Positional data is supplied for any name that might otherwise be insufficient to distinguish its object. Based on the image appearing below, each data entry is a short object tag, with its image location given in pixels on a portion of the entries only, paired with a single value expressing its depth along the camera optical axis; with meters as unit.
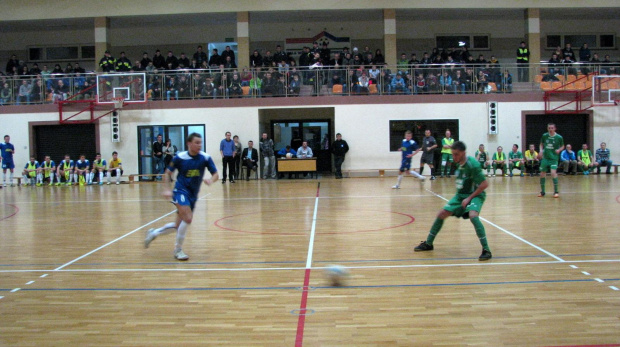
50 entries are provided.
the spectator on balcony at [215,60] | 26.87
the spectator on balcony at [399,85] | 25.22
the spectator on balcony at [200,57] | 26.98
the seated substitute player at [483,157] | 24.16
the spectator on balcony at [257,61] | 27.12
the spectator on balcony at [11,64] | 28.48
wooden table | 24.58
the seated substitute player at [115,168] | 24.62
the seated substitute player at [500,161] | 24.12
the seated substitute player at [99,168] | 24.44
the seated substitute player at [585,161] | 24.19
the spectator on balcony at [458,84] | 25.11
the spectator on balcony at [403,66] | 25.24
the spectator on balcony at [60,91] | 25.34
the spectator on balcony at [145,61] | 27.36
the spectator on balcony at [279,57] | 26.91
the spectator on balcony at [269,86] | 25.11
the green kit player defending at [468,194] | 7.20
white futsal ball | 5.98
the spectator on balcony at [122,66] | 26.44
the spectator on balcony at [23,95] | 25.58
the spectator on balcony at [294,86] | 25.03
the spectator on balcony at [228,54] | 26.85
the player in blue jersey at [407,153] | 17.97
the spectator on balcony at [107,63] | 26.67
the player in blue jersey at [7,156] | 24.11
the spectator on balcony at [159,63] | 27.12
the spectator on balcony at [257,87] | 25.25
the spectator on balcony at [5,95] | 25.47
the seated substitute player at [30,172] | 24.59
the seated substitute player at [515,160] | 24.05
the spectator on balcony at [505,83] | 25.14
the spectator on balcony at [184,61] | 26.89
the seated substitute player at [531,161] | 24.02
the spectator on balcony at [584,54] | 27.89
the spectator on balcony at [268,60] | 26.93
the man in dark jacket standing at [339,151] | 24.62
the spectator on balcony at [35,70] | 28.26
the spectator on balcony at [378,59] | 26.44
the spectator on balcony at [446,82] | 25.06
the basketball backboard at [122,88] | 24.83
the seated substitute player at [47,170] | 24.58
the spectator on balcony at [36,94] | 25.58
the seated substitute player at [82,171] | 24.31
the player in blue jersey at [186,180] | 7.61
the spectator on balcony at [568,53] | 27.09
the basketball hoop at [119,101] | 24.83
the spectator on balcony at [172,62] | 26.94
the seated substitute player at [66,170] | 24.46
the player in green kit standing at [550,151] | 13.72
